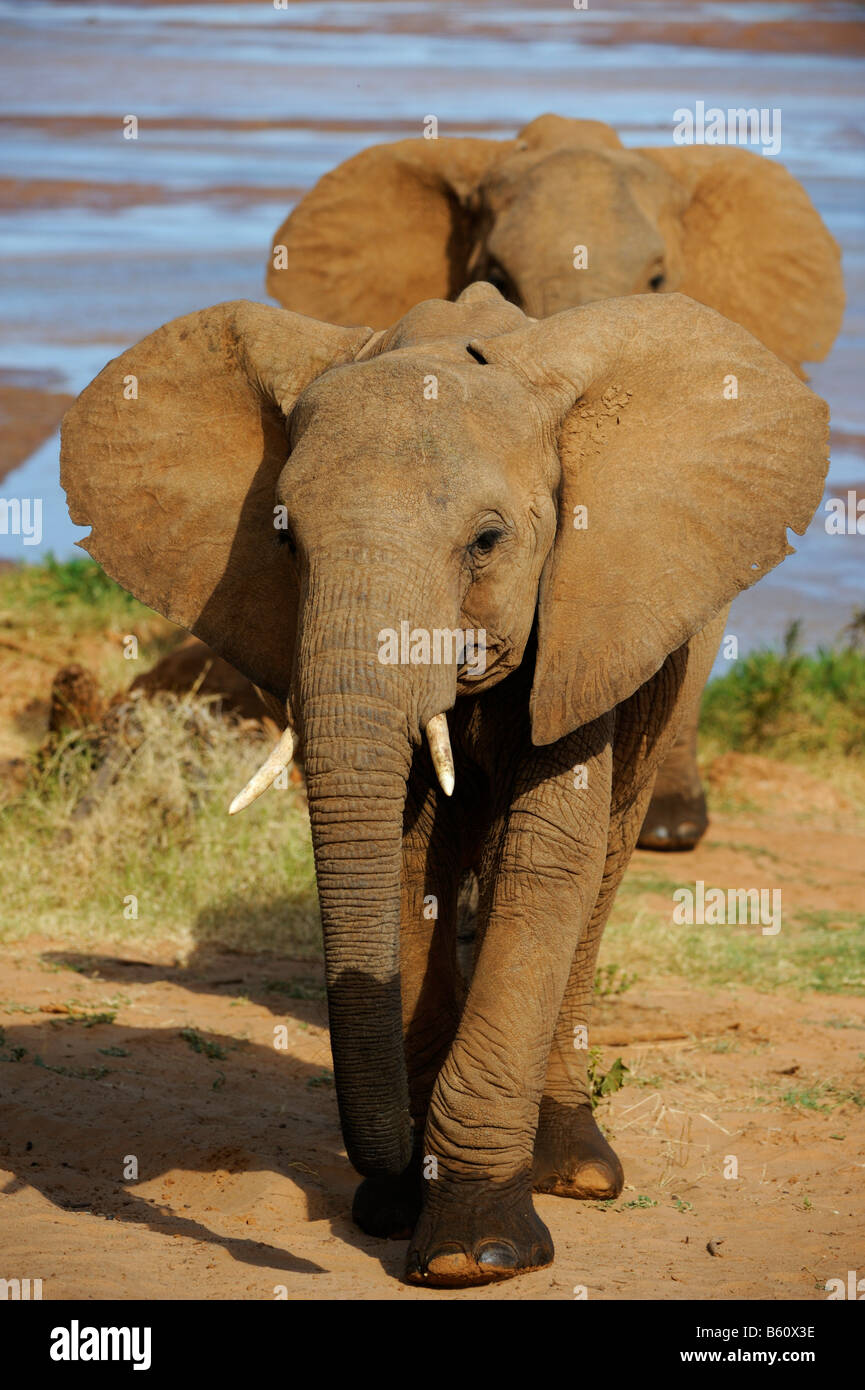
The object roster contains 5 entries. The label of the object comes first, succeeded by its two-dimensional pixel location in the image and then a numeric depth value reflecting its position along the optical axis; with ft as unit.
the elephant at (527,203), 62.80
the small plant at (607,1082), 37.81
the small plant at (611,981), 45.34
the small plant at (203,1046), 39.78
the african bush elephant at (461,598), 26.35
